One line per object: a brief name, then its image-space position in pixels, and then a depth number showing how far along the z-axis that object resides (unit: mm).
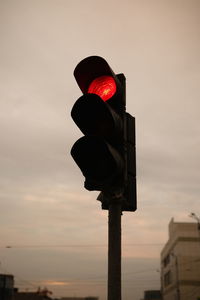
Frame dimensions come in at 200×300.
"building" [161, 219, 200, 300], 68312
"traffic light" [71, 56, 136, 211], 2619
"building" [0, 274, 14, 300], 54906
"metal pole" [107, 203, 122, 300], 2281
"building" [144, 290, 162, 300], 137125
